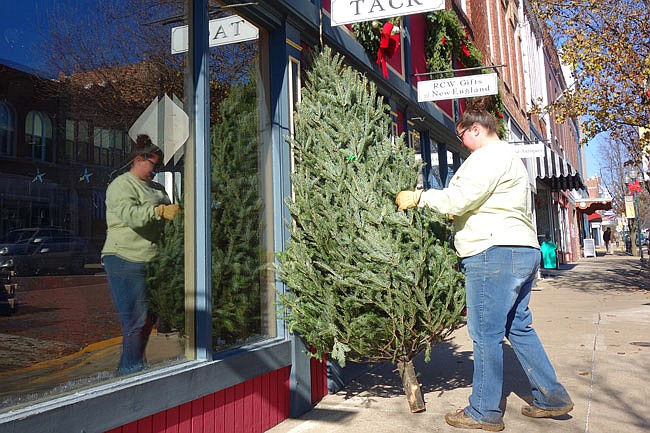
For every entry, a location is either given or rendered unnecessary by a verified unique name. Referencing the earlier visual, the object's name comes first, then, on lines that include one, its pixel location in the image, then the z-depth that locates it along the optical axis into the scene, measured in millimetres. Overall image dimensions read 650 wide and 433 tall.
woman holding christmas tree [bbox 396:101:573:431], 3619
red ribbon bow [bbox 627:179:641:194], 21631
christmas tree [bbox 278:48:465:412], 3680
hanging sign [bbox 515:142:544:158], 12312
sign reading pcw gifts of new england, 7352
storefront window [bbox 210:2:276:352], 3867
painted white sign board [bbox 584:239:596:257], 32062
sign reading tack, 4773
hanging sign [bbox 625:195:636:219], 29672
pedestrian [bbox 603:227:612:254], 38375
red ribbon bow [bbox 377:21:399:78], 6336
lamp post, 20672
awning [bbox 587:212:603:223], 45325
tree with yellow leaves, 10742
